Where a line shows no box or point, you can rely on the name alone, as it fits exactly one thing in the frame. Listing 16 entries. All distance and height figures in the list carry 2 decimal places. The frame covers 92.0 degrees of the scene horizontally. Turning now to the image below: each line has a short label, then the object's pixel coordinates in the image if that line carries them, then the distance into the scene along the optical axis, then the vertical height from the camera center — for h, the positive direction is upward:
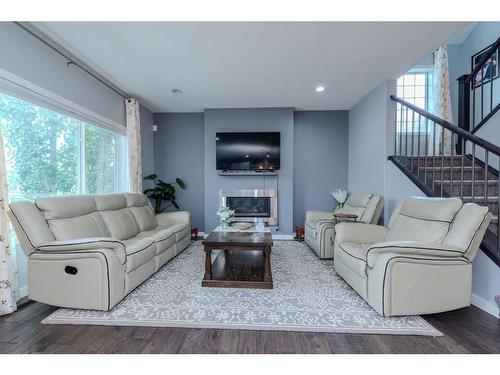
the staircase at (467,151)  2.40 +0.38
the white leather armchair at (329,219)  3.36 -0.61
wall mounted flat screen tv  4.67 +0.59
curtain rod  2.29 +1.46
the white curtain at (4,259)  2.00 -0.64
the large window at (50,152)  2.36 +0.36
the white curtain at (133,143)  4.16 +0.68
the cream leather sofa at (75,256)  1.98 -0.65
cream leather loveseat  1.87 -0.70
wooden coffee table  2.49 -1.00
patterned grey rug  1.83 -1.09
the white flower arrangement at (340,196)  4.57 -0.29
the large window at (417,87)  4.98 +1.95
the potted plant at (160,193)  4.71 -0.23
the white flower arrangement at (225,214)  3.28 -0.44
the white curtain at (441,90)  4.52 +1.73
